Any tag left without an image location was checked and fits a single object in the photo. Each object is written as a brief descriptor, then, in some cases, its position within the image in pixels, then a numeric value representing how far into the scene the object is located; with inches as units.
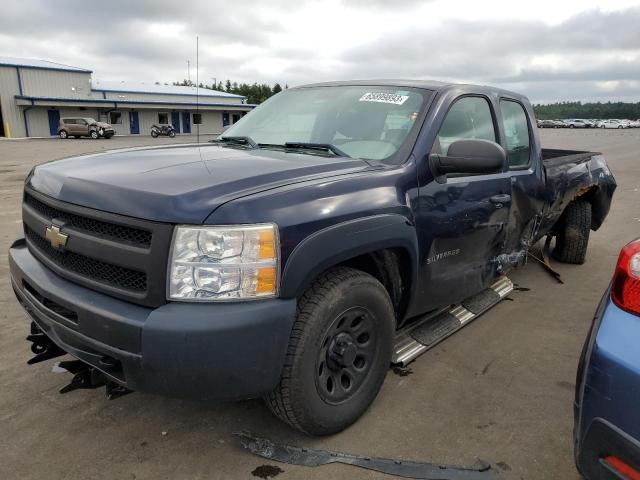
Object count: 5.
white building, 1579.7
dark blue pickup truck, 77.1
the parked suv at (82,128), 1464.1
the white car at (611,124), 2876.5
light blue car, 59.8
